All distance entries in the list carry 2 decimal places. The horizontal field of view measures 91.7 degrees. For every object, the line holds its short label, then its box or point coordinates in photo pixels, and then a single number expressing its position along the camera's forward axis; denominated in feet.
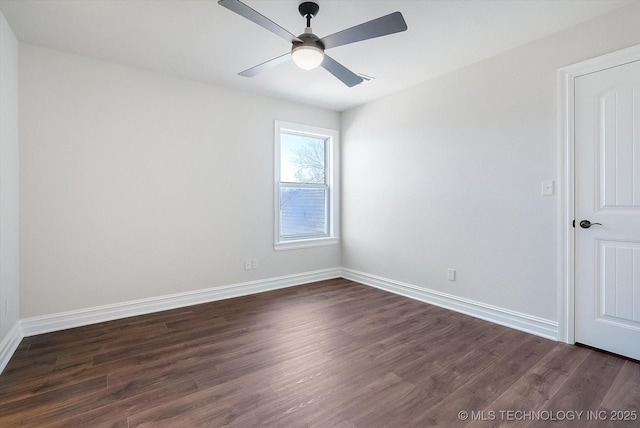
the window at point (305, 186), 14.03
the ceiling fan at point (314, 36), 5.76
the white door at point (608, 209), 7.29
